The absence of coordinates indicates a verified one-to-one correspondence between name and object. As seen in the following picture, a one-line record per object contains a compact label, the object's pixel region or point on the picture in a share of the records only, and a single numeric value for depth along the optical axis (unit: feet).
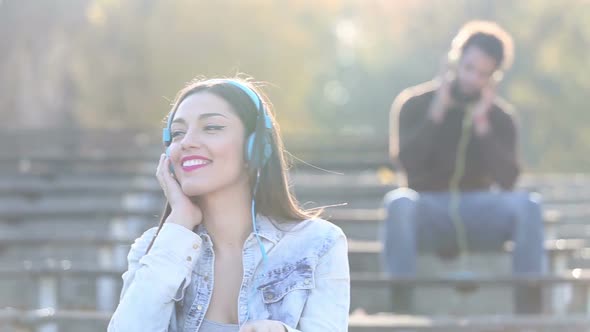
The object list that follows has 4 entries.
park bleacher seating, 16.67
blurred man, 22.25
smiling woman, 10.99
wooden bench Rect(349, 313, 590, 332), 15.75
